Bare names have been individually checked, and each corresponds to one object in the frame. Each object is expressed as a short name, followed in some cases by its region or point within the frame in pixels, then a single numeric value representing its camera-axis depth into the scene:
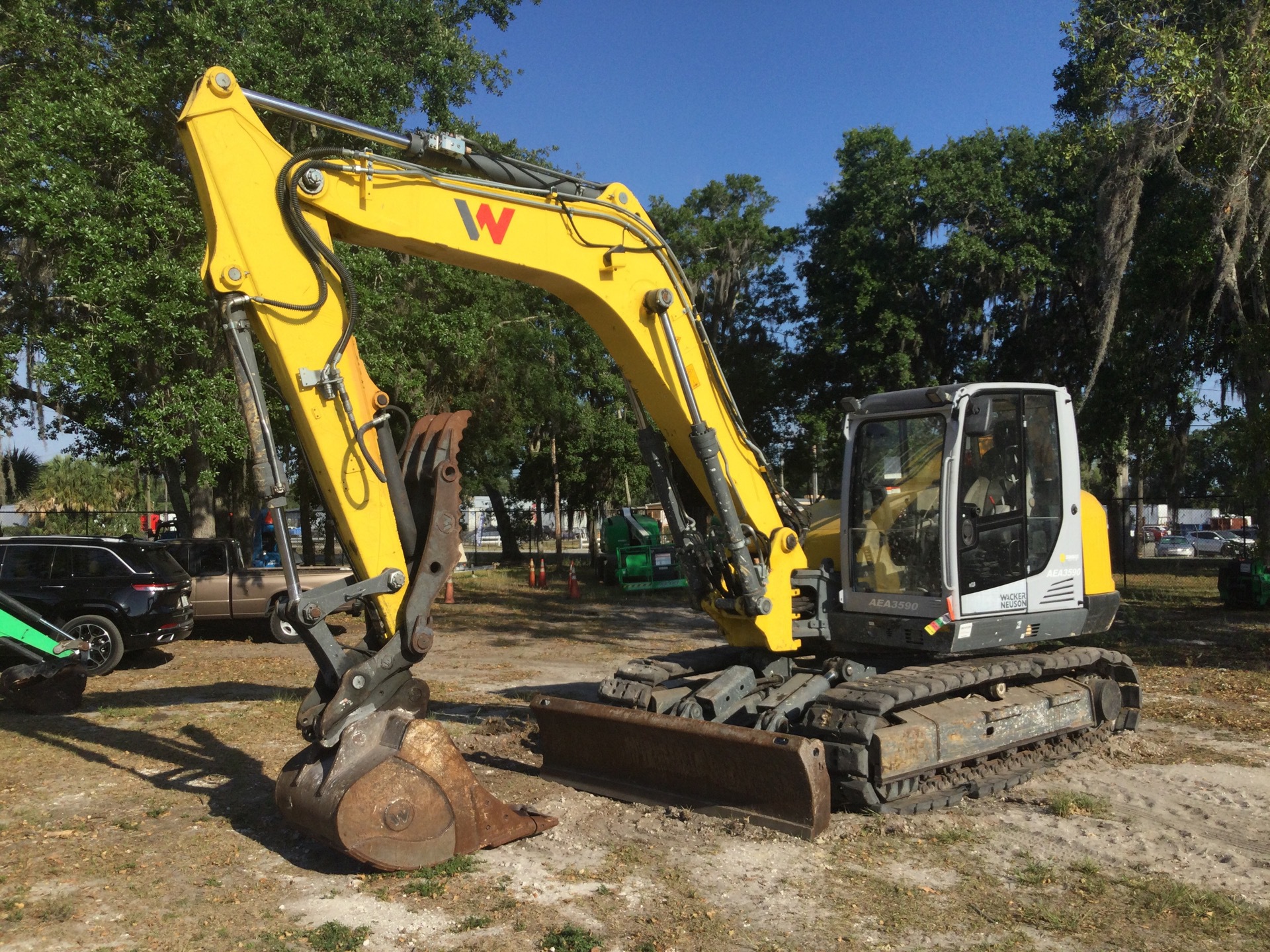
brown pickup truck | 15.45
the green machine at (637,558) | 23.75
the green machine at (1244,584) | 17.38
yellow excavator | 5.61
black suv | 12.73
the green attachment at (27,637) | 10.20
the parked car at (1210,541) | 36.78
